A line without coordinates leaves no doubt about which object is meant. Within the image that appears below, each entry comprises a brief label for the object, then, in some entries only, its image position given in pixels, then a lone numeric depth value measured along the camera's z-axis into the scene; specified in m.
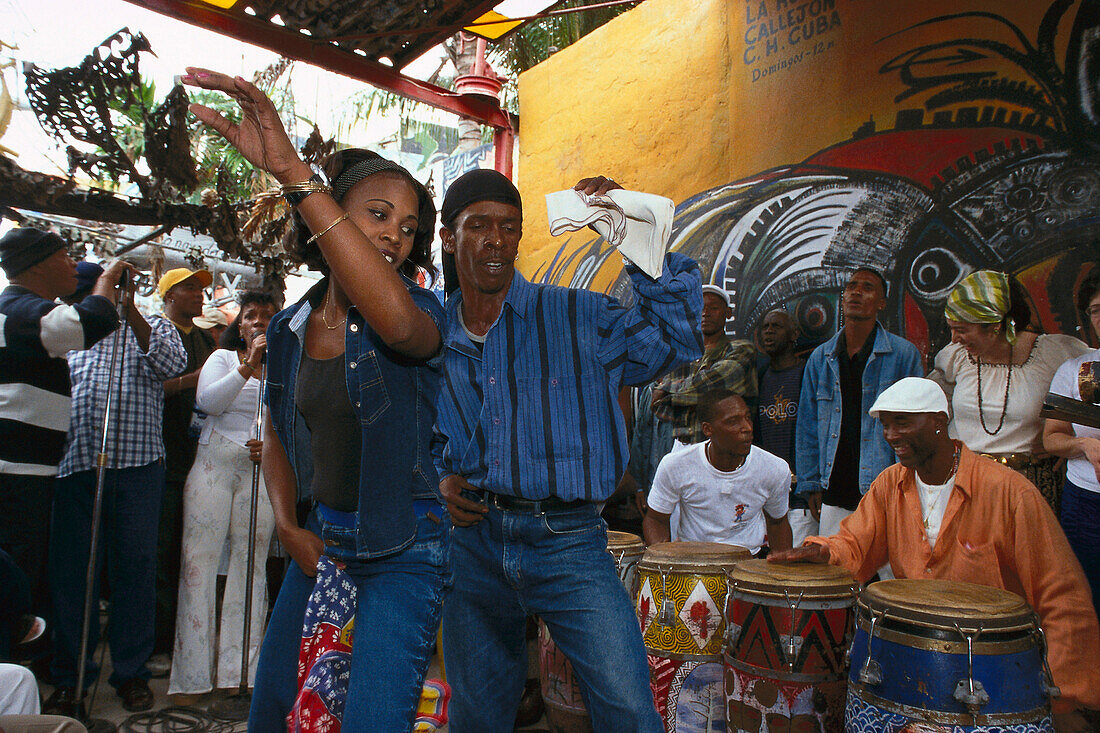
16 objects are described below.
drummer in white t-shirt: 4.52
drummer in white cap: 2.99
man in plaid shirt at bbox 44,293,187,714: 4.63
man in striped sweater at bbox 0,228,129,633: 4.16
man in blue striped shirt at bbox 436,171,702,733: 2.42
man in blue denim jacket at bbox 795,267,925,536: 4.86
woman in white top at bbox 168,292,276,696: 4.74
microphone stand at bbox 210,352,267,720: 4.59
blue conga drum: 2.61
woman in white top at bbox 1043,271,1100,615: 3.84
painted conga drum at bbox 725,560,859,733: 3.21
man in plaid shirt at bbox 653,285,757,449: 5.44
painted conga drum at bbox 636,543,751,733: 3.62
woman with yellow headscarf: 4.22
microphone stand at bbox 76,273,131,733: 4.29
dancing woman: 1.57
